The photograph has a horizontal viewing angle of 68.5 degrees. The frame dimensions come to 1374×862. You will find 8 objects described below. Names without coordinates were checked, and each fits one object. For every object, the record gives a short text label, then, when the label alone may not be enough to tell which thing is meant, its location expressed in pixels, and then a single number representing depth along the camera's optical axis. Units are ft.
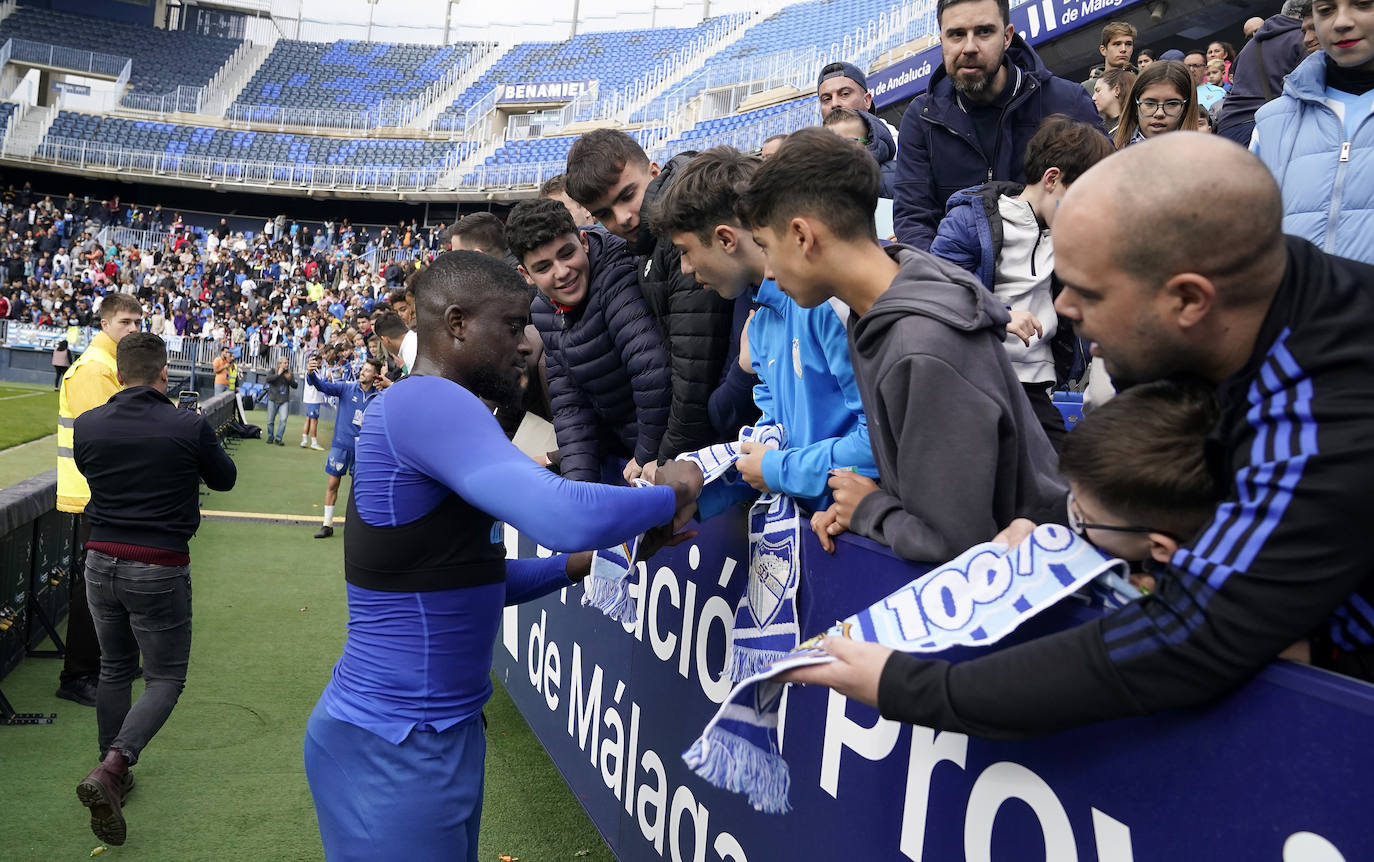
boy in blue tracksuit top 7.78
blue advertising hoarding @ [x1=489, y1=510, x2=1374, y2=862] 3.88
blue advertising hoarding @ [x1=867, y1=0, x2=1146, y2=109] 36.65
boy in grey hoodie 6.01
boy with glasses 4.64
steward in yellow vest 18.39
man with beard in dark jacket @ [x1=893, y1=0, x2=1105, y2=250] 13.07
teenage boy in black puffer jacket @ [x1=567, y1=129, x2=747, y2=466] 10.96
